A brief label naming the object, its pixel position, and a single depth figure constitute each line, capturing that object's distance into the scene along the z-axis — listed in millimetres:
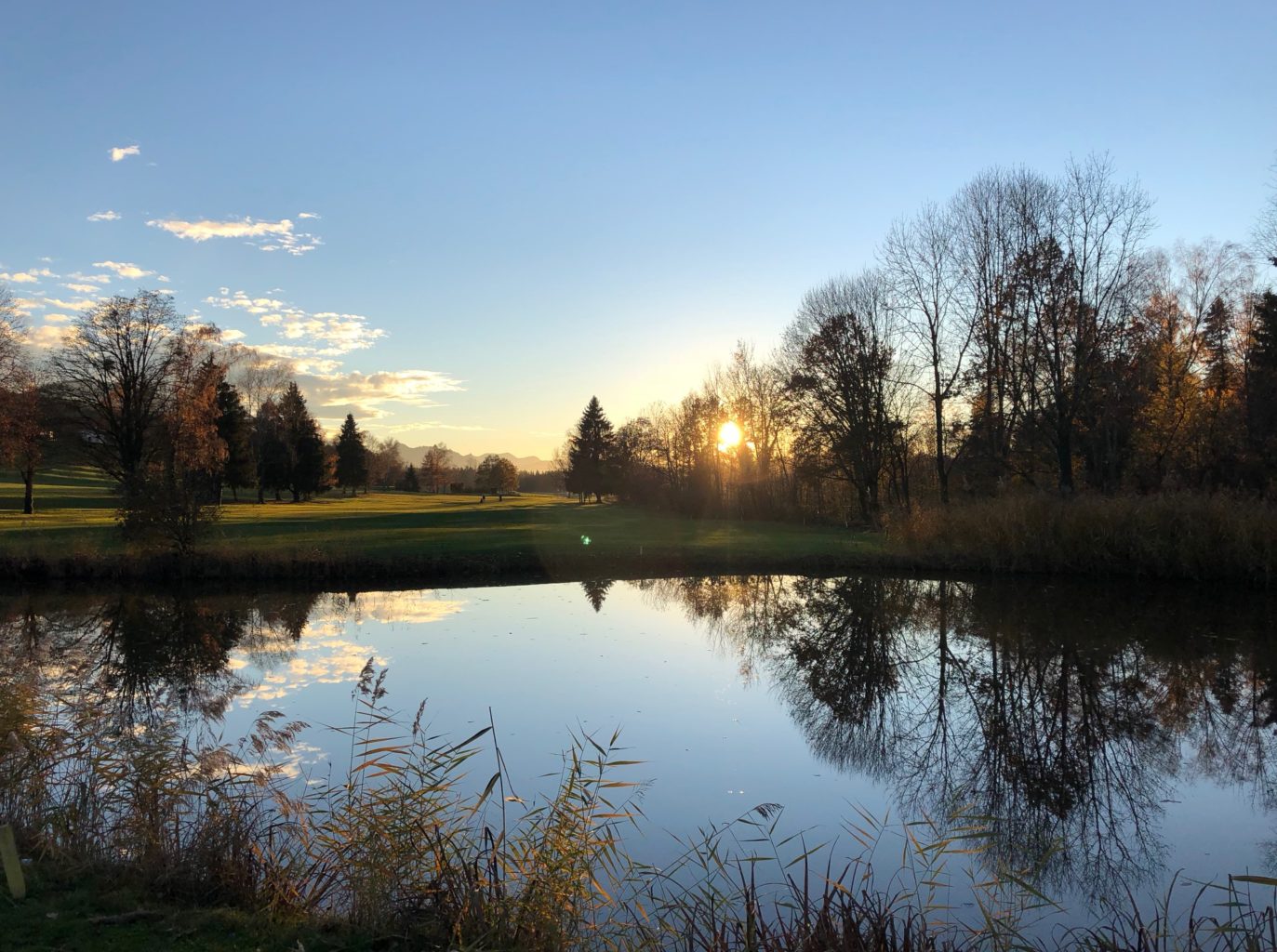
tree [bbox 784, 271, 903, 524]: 38000
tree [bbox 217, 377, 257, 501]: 52281
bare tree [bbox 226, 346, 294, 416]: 63500
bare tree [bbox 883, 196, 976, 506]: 34062
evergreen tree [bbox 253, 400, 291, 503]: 58656
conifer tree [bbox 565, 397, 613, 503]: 67062
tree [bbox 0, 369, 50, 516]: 33562
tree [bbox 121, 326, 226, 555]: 39312
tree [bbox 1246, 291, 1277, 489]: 29812
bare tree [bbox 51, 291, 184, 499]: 39062
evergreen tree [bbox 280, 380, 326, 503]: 58906
